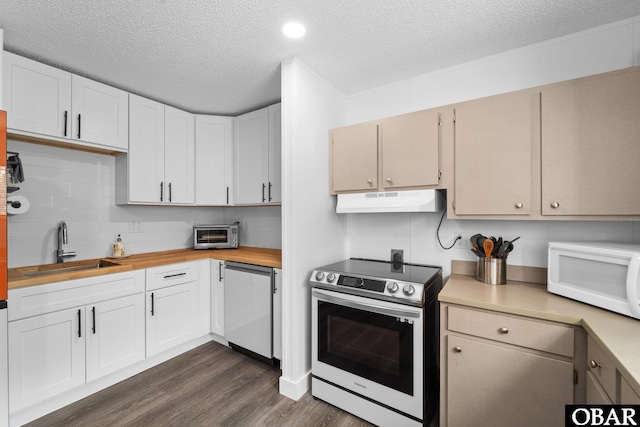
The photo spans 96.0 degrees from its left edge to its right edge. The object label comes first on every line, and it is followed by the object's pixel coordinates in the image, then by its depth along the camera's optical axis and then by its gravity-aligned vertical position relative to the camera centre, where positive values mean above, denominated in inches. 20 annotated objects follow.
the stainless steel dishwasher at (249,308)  96.7 -33.3
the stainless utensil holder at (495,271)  73.4 -14.4
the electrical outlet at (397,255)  96.2 -13.8
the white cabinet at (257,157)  111.9 +23.6
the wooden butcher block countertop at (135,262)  75.3 -16.3
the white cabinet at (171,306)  96.5 -32.5
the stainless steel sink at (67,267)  85.6 -17.2
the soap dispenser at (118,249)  106.4 -12.9
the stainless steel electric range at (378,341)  67.0 -32.6
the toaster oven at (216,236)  127.5 -9.9
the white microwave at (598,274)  49.9 -11.6
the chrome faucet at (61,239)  92.1 -8.0
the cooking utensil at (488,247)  73.6 -8.4
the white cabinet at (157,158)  104.1 +21.8
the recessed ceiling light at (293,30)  67.8 +44.6
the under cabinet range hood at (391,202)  78.2 +3.7
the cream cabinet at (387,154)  79.1 +18.0
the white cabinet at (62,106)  76.6 +32.2
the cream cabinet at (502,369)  53.5 -31.2
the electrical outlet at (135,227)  114.8 -5.1
